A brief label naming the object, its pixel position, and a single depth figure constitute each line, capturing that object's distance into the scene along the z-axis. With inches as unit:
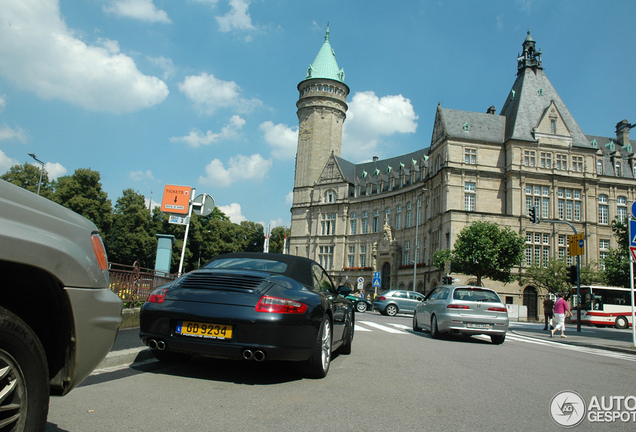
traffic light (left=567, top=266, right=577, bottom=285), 910.4
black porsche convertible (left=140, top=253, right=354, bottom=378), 191.3
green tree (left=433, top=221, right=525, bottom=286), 1600.6
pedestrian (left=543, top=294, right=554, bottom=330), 962.1
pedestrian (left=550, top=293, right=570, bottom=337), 728.3
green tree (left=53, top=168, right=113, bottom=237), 2220.1
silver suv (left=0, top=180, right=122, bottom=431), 89.0
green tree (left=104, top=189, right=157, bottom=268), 2421.3
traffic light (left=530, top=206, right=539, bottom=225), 1033.5
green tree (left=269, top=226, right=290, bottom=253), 3892.7
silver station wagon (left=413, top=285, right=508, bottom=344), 510.3
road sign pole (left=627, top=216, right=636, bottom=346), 530.2
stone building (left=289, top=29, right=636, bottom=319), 1907.0
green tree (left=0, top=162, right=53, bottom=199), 2369.6
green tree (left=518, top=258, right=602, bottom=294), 1688.0
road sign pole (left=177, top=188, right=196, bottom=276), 564.7
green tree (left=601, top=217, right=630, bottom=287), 1506.5
